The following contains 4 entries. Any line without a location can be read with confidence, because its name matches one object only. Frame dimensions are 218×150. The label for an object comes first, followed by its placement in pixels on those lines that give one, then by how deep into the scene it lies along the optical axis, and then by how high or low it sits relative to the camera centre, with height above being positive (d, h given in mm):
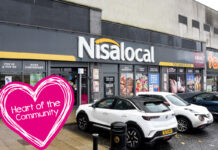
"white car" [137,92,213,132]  7676 -1369
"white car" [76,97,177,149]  5859 -1207
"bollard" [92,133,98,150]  4668 -1470
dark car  9844 -1122
